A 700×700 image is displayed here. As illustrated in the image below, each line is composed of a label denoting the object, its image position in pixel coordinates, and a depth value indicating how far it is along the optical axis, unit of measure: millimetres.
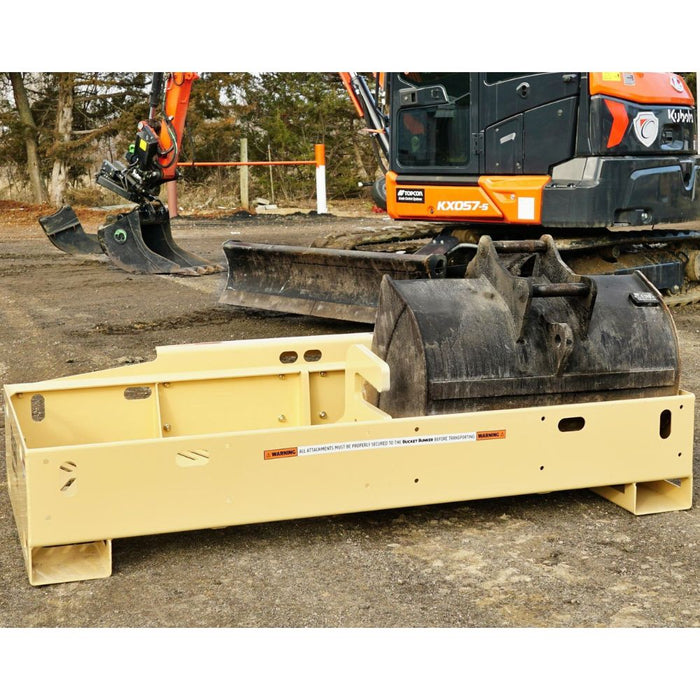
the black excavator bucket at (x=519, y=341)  4332
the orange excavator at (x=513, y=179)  7957
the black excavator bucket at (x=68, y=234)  13031
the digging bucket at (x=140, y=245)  12133
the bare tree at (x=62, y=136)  20594
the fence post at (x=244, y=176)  21556
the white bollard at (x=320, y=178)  21125
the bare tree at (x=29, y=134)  20766
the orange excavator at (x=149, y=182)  12086
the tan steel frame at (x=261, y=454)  3877
